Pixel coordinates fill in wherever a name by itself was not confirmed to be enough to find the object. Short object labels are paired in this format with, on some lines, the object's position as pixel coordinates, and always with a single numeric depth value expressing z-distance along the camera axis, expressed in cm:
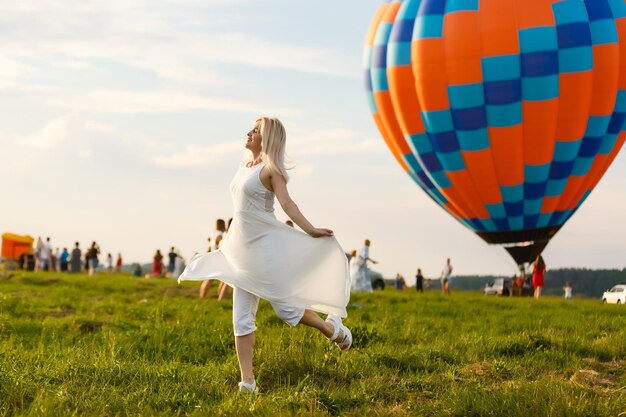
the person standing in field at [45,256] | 3959
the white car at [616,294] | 4541
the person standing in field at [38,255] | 3953
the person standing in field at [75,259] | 4041
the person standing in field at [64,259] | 4300
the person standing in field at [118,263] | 4816
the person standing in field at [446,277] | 3562
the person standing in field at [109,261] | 4727
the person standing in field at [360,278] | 2788
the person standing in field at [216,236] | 1884
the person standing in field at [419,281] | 4197
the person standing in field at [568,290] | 4341
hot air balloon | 2203
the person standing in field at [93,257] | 3791
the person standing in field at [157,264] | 3806
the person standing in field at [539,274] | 2897
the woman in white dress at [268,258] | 757
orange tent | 4347
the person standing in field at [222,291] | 1803
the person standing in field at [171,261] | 4104
